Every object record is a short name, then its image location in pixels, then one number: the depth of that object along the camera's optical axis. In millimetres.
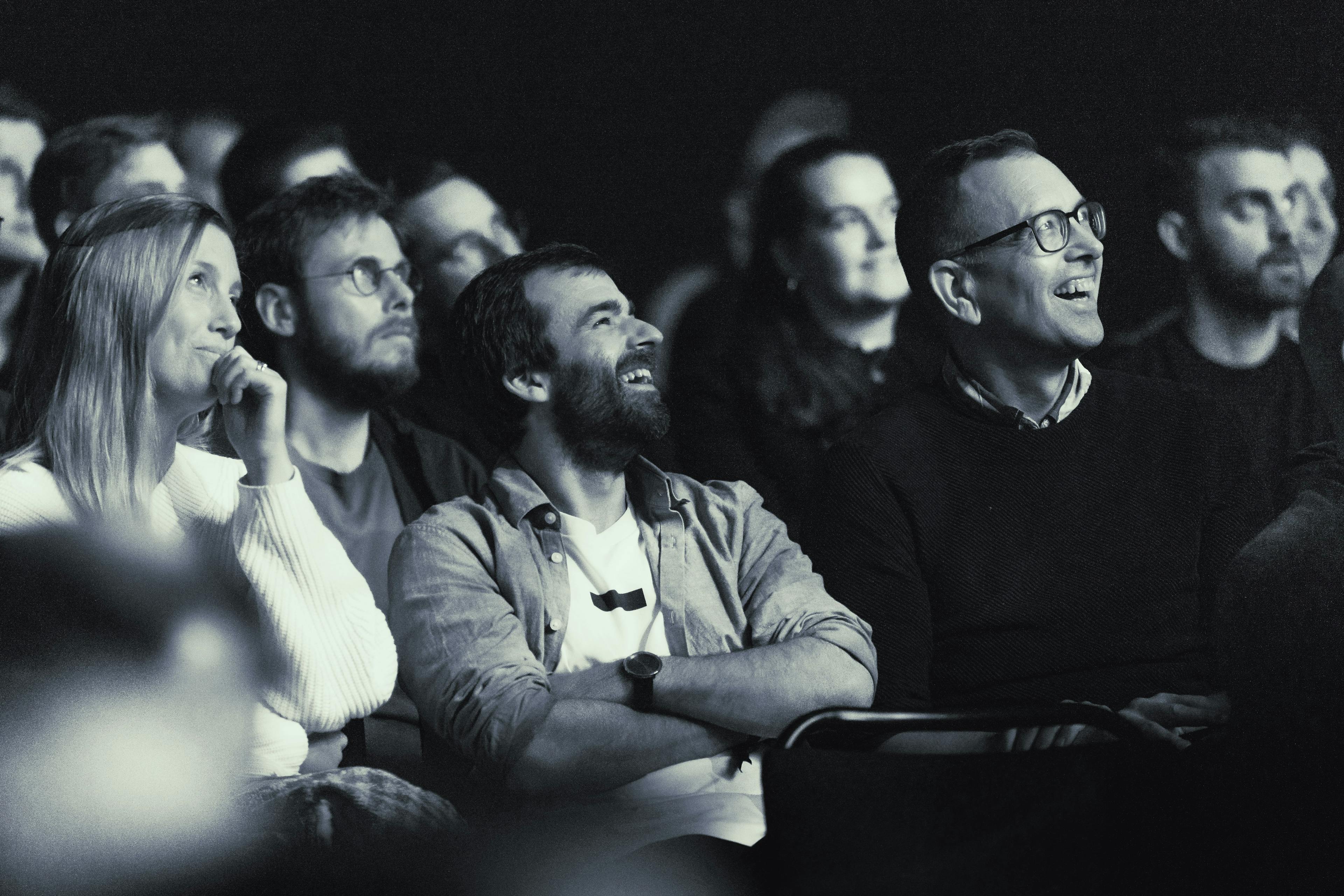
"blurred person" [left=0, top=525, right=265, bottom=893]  4641
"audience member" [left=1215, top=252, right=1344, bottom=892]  4973
